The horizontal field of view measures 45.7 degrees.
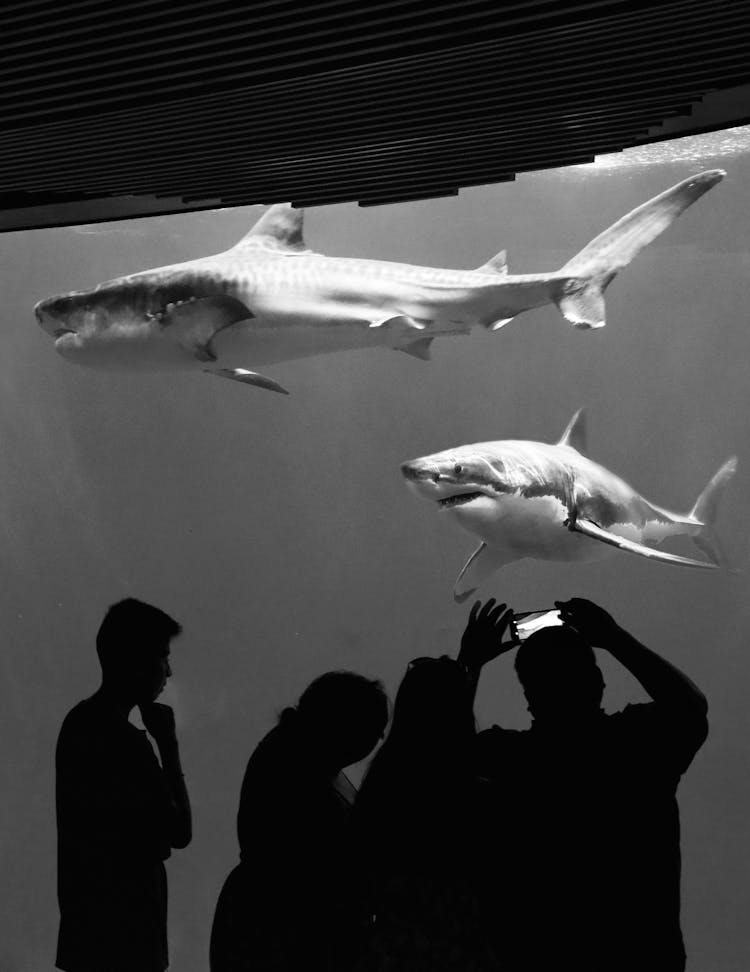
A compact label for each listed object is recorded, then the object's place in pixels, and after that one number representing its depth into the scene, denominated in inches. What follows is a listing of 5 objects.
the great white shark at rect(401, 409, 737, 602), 171.6
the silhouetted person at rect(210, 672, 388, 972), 100.7
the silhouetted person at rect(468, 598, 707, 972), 89.0
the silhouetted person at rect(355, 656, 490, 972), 93.6
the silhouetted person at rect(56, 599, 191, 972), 115.6
